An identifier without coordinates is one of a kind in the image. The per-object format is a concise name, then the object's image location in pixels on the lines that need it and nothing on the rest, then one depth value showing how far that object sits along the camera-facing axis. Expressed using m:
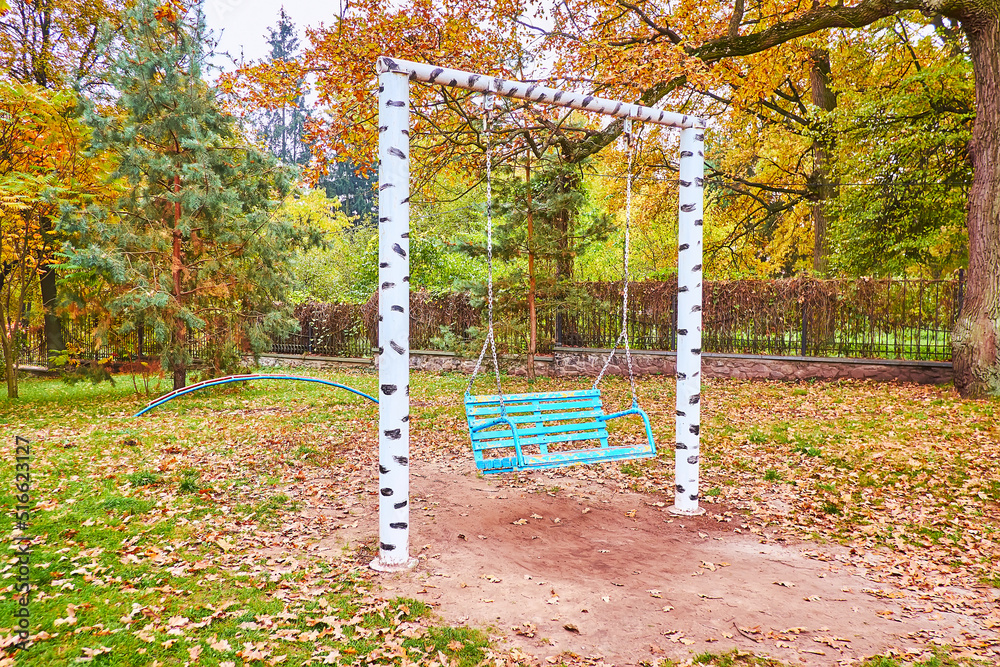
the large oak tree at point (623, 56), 9.84
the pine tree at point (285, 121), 39.99
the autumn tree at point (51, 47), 12.98
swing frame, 4.21
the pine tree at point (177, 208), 10.48
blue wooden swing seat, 5.25
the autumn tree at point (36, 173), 9.36
